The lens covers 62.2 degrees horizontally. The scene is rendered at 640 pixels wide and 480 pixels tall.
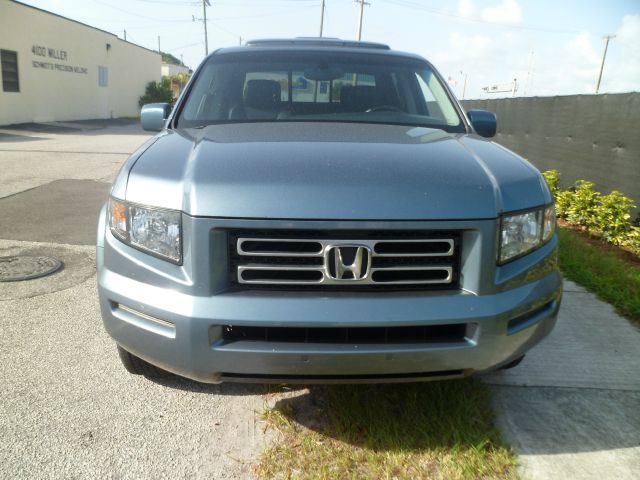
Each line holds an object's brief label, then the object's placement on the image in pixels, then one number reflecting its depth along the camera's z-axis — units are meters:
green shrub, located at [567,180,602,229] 6.57
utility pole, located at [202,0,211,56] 58.55
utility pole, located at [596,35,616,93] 62.50
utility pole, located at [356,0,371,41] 46.56
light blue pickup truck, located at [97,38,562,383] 1.90
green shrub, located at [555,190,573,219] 7.18
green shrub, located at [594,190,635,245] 5.91
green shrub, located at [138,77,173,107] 37.66
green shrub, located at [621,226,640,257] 5.55
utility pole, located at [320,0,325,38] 54.44
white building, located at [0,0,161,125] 22.02
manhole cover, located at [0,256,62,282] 4.21
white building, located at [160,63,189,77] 70.81
